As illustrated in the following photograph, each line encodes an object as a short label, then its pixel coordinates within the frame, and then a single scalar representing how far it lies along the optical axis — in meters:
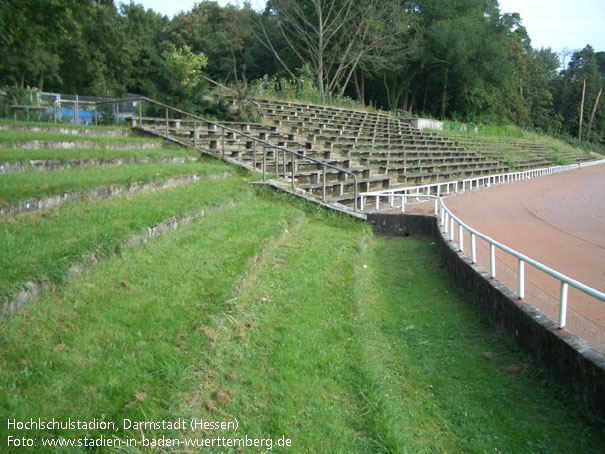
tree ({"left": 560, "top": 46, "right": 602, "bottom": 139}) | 81.31
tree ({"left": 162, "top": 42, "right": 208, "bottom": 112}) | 18.50
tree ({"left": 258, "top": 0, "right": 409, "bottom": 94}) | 37.31
